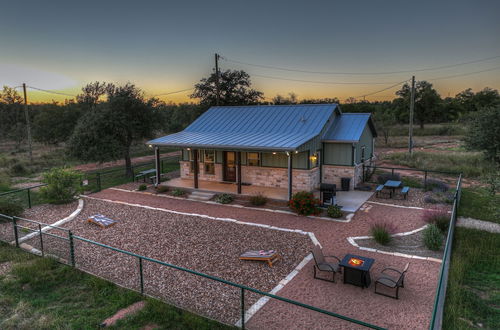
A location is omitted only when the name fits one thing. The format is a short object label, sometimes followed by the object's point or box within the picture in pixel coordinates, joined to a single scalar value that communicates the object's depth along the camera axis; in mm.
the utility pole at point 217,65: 28750
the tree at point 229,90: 36356
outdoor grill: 13859
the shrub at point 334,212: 12570
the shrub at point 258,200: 14469
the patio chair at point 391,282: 6551
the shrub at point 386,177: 17688
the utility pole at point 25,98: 27466
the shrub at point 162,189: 17328
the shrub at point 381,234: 9734
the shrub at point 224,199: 15128
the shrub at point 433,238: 9195
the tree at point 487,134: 20031
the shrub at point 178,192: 16609
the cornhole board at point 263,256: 8453
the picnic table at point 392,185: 15438
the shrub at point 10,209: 12532
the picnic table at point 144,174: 19859
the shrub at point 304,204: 13006
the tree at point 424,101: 58438
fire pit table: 7094
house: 15430
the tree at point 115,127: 20328
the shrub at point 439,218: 10469
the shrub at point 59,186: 15070
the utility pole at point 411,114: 26647
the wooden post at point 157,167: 17578
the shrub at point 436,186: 16250
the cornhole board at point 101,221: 11959
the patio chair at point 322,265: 7469
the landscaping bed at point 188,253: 6992
